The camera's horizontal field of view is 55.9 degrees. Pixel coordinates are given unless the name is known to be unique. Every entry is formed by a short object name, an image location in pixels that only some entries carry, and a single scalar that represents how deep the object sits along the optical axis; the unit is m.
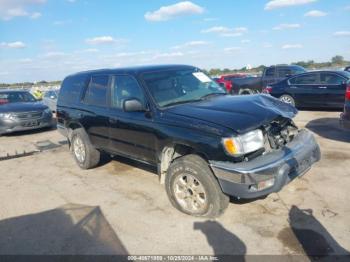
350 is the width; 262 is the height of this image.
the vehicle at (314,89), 11.13
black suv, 3.73
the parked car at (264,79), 15.29
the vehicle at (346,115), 6.74
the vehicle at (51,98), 15.45
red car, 16.70
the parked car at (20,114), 10.46
